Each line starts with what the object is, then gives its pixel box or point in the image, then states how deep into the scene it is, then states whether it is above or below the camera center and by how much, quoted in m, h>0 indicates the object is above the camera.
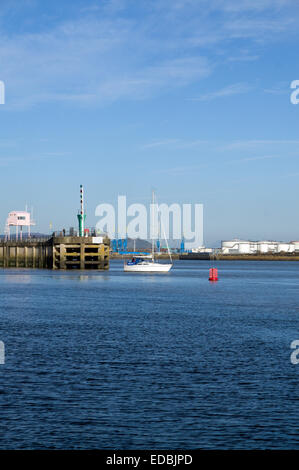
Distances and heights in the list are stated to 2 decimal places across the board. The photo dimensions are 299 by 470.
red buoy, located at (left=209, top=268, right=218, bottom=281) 128.40 -6.12
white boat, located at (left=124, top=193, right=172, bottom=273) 159.62 -5.30
